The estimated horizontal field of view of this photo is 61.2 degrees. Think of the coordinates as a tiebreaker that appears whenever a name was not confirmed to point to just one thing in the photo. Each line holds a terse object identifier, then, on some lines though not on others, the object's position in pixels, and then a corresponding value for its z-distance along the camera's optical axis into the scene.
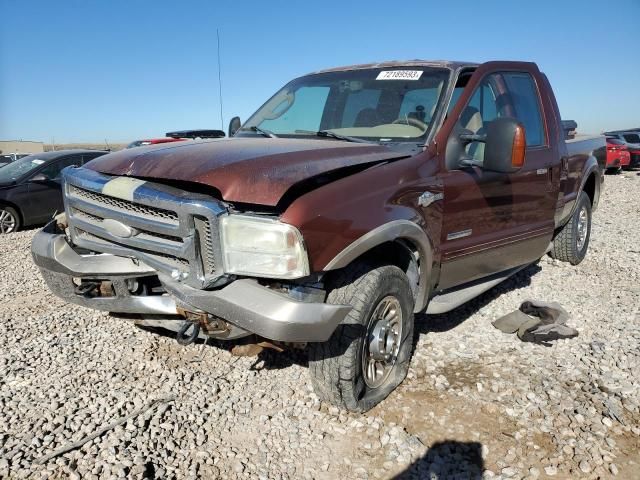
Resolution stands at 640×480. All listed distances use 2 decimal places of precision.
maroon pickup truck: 2.54
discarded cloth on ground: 4.25
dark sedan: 9.30
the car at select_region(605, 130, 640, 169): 22.00
